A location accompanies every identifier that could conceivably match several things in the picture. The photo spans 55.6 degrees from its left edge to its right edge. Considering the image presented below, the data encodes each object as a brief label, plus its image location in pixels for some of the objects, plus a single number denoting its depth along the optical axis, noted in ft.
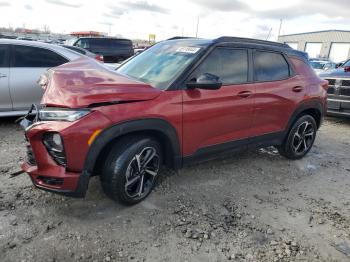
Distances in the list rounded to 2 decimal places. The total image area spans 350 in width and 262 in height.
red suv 9.58
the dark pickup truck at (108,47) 53.67
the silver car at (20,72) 18.67
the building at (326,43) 153.74
